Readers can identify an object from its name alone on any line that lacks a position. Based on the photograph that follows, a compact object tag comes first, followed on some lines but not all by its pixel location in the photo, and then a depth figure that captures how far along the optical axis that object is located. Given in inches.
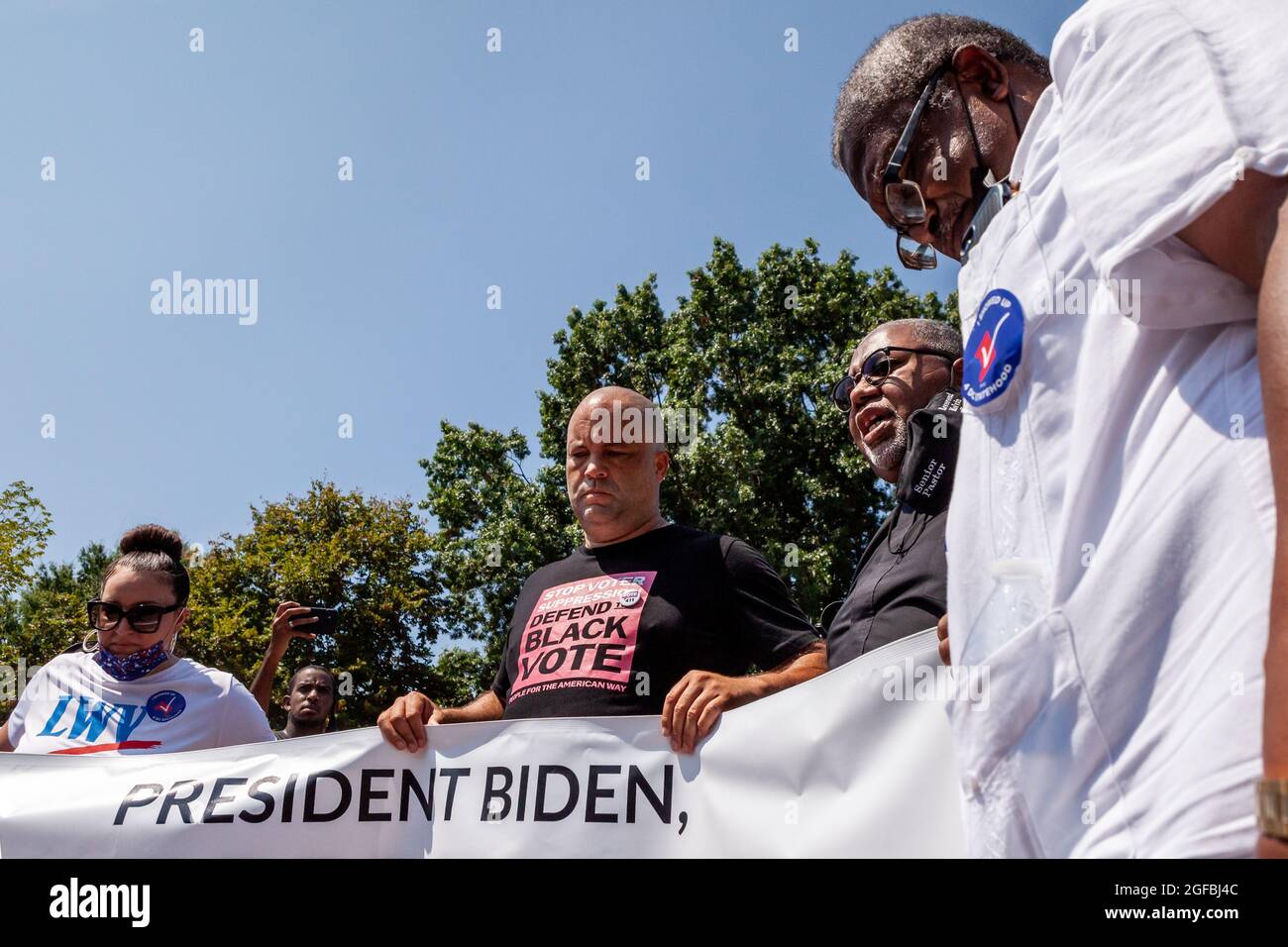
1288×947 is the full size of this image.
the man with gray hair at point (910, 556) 122.0
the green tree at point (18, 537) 926.4
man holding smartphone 293.0
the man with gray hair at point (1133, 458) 38.9
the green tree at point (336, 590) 971.3
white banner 113.0
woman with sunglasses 163.6
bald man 130.2
